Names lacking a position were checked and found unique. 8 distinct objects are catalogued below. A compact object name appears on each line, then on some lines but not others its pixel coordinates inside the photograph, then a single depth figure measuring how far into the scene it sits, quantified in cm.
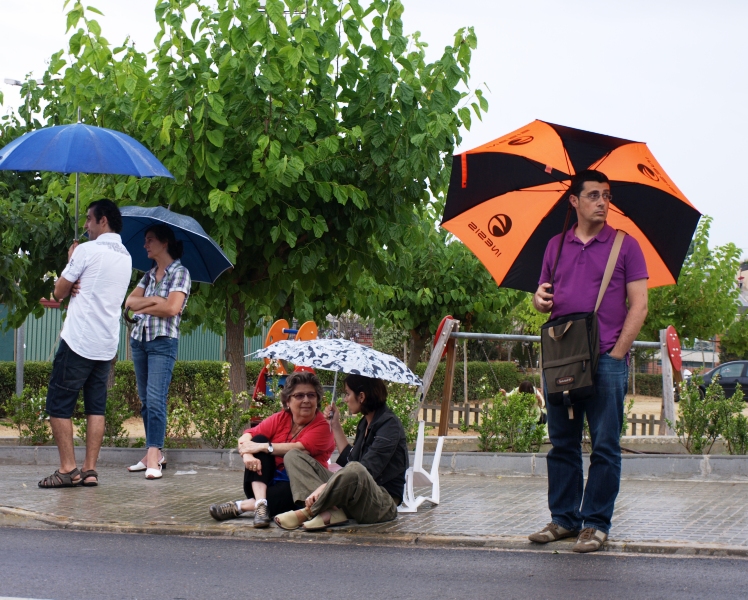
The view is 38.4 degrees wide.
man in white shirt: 784
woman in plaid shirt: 840
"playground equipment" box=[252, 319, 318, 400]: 978
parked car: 3105
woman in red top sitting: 668
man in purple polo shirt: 581
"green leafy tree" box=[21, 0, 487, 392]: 978
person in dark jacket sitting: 632
